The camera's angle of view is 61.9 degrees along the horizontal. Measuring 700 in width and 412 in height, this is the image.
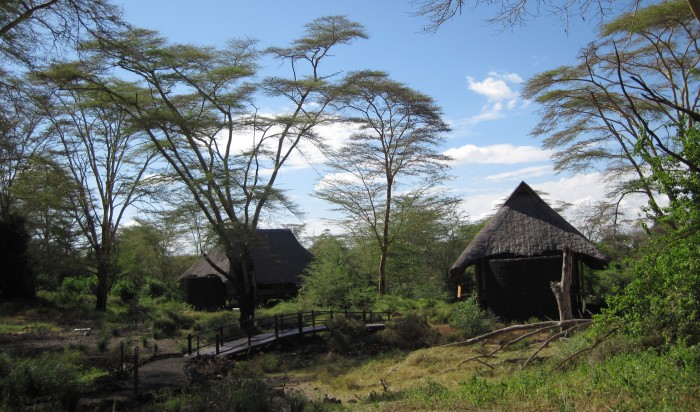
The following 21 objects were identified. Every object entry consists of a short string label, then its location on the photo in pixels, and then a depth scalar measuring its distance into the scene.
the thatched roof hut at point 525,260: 17.08
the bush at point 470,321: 15.25
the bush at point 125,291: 30.44
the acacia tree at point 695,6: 5.47
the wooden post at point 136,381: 8.71
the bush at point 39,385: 6.98
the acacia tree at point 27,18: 10.05
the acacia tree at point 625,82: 15.32
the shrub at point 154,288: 32.44
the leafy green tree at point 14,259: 22.94
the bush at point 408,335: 15.74
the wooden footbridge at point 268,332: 14.23
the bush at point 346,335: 16.08
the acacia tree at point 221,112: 18.22
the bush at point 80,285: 30.06
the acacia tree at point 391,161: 26.72
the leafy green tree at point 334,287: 20.84
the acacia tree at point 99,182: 23.61
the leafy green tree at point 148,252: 29.99
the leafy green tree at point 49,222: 22.75
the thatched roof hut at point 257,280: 28.77
